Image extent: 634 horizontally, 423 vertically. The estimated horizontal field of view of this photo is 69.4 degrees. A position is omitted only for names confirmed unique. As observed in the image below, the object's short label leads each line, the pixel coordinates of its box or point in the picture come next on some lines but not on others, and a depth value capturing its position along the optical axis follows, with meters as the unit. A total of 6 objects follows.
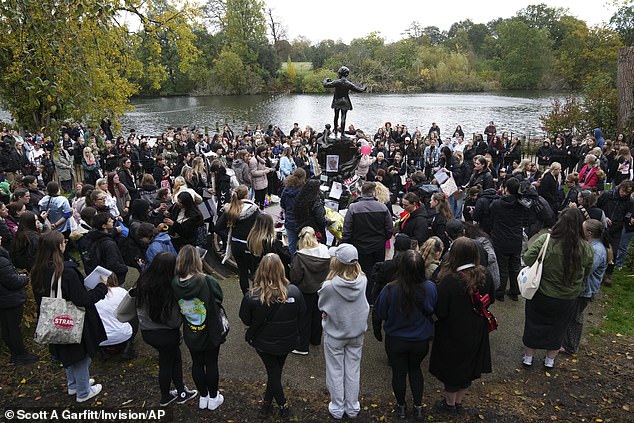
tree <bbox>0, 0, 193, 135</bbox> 5.11
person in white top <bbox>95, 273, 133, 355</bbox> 4.94
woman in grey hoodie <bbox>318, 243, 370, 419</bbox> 3.98
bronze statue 10.48
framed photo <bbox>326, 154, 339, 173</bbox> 10.57
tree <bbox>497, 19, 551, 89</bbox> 56.91
